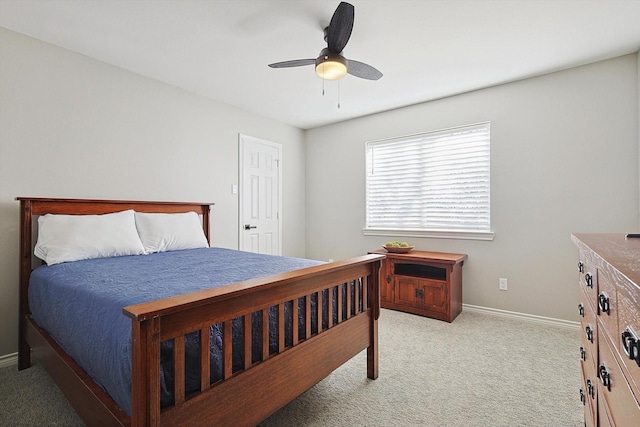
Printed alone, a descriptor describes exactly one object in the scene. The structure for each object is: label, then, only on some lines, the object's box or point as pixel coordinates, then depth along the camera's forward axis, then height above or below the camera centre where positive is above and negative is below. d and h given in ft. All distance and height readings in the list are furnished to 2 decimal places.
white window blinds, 11.23 +1.09
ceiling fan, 6.09 +3.54
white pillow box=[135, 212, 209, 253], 8.90 -0.63
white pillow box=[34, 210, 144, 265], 7.11 -0.66
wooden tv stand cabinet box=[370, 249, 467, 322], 10.29 -2.52
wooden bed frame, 2.98 -2.02
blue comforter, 3.50 -1.24
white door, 13.32 +0.70
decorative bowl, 11.62 -1.43
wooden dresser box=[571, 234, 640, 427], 1.79 -0.91
